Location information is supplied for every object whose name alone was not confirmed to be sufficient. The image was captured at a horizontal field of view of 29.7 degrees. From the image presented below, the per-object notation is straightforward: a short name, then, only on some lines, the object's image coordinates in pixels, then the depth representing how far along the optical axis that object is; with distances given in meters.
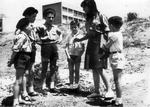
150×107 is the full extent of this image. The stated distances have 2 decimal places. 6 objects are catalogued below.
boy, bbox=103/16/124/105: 5.27
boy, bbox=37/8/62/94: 6.59
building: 44.25
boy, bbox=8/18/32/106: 5.36
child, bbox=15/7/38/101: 5.87
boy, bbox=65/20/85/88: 7.15
